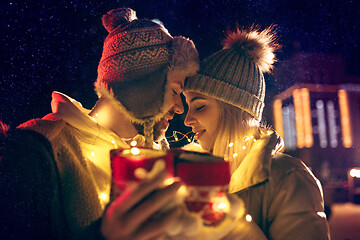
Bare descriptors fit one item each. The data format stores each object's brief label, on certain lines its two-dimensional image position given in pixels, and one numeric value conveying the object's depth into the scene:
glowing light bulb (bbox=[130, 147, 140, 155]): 0.87
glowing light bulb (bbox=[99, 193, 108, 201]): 1.32
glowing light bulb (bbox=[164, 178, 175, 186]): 0.78
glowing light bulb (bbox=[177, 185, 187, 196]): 0.80
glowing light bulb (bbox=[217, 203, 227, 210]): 0.81
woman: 1.38
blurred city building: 8.23
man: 0.79
